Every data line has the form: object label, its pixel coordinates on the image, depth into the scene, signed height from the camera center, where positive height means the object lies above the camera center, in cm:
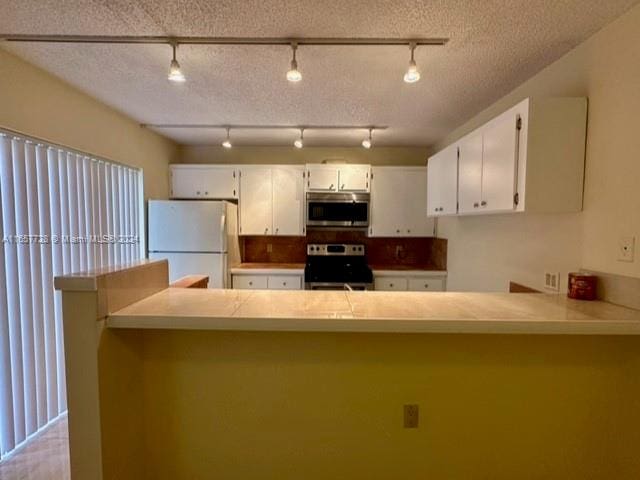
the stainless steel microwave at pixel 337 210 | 390 +18
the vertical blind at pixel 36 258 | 196 -24
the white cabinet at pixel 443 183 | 270 +39
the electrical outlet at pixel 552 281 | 193 -33
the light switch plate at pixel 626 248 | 145 -10
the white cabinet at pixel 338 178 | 393 +57
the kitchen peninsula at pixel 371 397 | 155 -84
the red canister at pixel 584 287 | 160 -30
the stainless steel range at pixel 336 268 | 367 -54
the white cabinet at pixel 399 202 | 398 +29
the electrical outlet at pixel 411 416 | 160 -94
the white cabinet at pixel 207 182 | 400 +52
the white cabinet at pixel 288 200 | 400 +30
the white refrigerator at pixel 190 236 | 347 -13
